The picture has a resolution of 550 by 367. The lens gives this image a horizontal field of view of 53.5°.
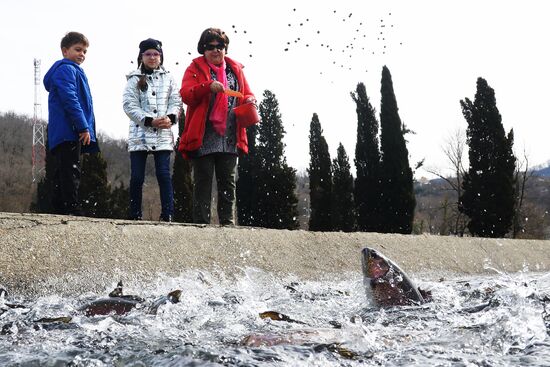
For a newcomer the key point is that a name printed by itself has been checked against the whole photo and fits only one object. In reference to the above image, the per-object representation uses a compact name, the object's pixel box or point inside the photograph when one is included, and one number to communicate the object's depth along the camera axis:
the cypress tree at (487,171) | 20.39
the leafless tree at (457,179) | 30.88
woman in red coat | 4.09
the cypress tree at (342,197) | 26.23
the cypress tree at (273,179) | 24.66
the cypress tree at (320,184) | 26.41
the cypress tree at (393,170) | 21.22
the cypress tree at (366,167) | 22.47
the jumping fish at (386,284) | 2.44
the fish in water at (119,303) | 2.01
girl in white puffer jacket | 4.15
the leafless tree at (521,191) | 26.25
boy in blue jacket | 3.83
